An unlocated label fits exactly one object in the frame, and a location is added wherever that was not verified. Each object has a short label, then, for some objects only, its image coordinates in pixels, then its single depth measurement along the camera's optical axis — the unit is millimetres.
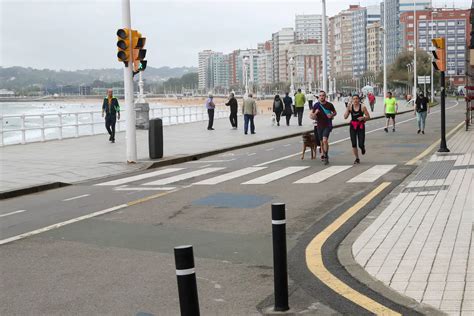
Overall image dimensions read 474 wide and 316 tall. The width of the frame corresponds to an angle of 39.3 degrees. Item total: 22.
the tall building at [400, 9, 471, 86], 144862
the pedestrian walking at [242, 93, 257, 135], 29312
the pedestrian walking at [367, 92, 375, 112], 58153
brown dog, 18562
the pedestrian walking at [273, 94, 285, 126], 35125
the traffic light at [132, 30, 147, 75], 18172
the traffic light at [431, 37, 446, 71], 17750
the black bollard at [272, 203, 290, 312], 5227
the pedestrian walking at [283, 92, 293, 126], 36375
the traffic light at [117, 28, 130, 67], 17953
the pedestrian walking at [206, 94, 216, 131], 33969
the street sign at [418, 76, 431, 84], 67662
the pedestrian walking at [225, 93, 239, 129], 33844
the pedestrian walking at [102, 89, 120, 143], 25758
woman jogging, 17231
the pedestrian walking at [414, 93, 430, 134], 27875
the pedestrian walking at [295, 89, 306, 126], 36250
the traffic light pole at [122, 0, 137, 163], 18109
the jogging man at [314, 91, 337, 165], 17766
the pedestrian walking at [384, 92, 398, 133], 30406
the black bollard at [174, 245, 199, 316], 3729
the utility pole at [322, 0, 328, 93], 39619
